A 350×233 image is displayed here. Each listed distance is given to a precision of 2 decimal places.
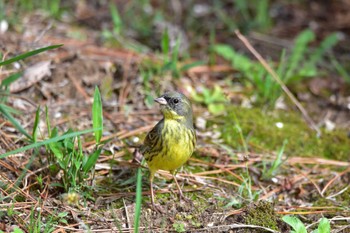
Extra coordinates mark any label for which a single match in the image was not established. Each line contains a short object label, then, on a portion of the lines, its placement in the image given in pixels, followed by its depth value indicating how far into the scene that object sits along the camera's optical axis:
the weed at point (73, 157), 8.05
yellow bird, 8.28
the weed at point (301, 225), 7.73
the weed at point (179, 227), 7.89
